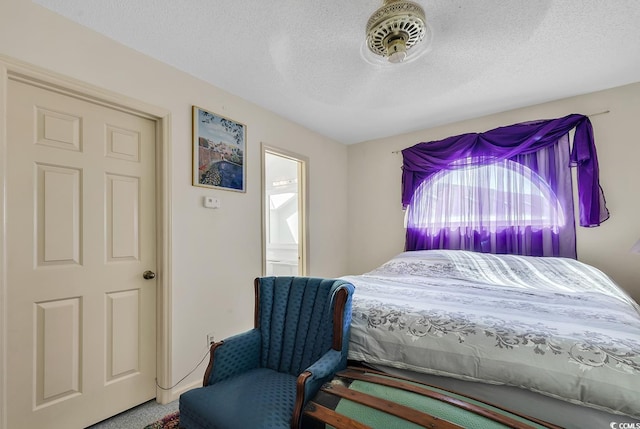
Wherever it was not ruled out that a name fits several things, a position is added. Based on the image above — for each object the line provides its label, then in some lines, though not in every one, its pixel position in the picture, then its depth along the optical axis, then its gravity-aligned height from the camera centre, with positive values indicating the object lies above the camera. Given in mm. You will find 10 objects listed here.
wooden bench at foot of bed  997 -744
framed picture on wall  2230 +581
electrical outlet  2246 -958
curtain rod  2485 +920
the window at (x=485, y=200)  2721 +181
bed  1017 -546
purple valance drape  2494 +703
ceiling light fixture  1451 +1045
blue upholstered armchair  1174 -737
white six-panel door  1484 -229
